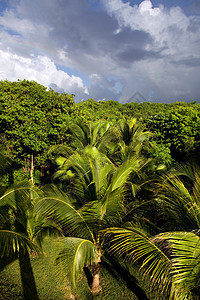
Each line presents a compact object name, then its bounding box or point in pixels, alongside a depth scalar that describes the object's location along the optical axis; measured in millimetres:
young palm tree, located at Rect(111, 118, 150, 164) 9090
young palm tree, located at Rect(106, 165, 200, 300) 2721
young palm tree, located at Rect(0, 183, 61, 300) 3956
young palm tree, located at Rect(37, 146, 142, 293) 3637
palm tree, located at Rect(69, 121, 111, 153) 9695
